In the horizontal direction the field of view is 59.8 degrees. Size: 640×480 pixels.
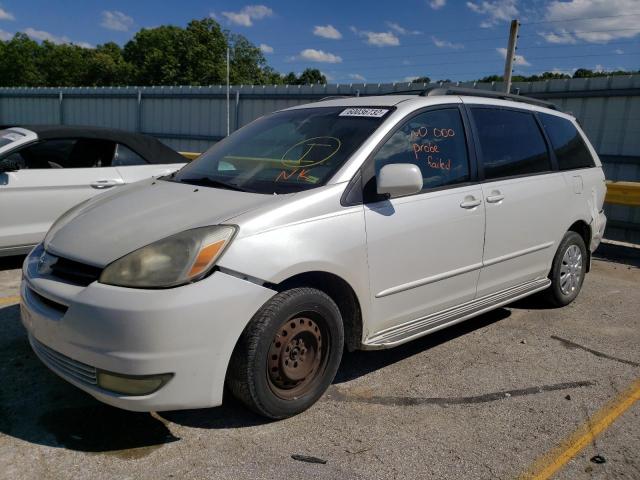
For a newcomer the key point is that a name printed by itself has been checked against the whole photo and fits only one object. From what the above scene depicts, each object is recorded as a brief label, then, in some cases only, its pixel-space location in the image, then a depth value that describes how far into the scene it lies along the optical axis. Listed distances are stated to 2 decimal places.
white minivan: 2.46
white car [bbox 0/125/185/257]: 5.36
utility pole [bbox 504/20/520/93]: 9.02
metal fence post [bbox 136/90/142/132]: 18.69
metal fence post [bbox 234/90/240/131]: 16.06
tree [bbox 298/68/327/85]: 85.01
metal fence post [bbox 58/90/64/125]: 21.27
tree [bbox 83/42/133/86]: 68.38
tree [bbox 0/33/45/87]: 72.56
